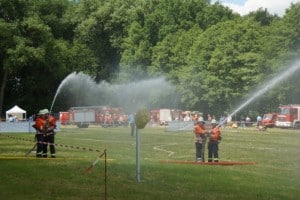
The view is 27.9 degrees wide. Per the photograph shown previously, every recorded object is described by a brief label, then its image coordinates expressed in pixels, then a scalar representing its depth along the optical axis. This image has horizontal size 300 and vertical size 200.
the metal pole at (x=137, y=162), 19.47
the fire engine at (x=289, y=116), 80.62
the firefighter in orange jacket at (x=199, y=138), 27.39
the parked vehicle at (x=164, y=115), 95.22
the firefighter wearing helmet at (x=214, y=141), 27.34
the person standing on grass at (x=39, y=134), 27.62
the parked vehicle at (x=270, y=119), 83.44
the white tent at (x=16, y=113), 83.81
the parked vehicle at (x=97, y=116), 90.06
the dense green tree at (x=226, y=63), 84.94
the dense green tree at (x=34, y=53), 82.19
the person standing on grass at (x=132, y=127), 51.62
